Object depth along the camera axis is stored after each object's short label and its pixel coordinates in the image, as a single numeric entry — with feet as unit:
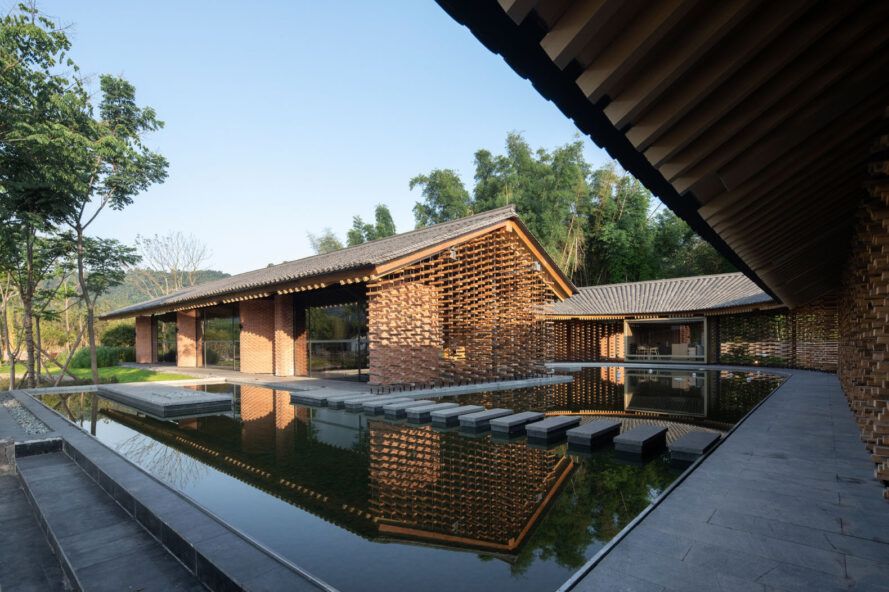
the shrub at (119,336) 93.66
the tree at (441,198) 128.16
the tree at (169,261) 130.82
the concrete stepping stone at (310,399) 36.22
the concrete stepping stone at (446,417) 28.22
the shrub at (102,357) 81.30
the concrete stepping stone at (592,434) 22.27
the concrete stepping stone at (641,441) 20.59
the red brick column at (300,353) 56.95
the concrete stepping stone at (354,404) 33.55
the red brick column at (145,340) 84.64
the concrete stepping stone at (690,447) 19.67
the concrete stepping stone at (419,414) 29.43
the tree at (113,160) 44.50
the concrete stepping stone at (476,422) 26.66
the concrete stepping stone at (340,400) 34.78
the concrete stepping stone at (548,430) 23.73
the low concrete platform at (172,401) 33.65
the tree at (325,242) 171.58
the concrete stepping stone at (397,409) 30.86
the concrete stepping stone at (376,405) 32.32
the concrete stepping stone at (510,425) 25.52
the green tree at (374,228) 136.46
